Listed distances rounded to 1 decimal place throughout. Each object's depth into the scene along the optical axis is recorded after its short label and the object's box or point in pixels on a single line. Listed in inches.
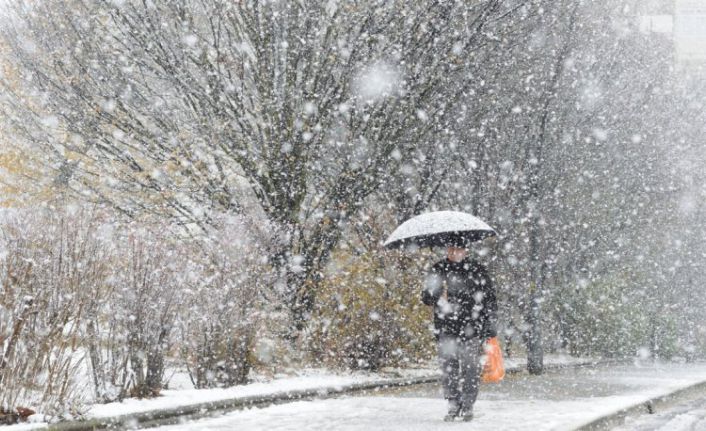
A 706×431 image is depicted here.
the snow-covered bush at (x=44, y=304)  584.1
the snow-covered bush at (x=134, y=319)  697.0
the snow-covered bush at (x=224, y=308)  806.5
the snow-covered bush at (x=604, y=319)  1637.5
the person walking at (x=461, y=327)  646.5
